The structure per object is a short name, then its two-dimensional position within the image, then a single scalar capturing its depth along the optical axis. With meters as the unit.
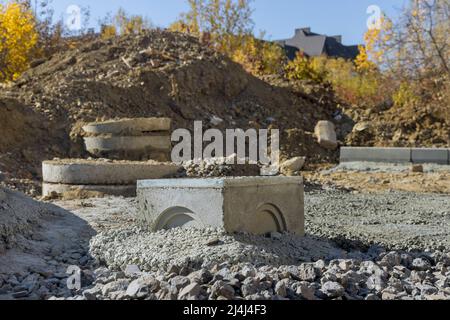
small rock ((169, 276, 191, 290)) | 3.51
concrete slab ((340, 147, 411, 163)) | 12.11
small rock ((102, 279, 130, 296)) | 3.61
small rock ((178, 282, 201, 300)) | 3.33
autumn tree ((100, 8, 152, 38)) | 22.22
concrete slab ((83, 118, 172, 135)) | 10.45
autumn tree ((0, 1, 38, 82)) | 17.27
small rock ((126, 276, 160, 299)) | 3.44
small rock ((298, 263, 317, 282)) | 3.86
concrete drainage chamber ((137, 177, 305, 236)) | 4.70
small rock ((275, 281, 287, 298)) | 3.49
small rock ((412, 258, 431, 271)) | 4.46
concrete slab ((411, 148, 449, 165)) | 12.00
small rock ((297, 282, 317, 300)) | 3.51
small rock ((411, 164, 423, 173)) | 11.29
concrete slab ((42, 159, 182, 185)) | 8.59
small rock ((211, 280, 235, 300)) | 3.39
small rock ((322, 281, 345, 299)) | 3.58
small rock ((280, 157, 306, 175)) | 11.69
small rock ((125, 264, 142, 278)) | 4.19
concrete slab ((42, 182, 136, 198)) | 8.57
